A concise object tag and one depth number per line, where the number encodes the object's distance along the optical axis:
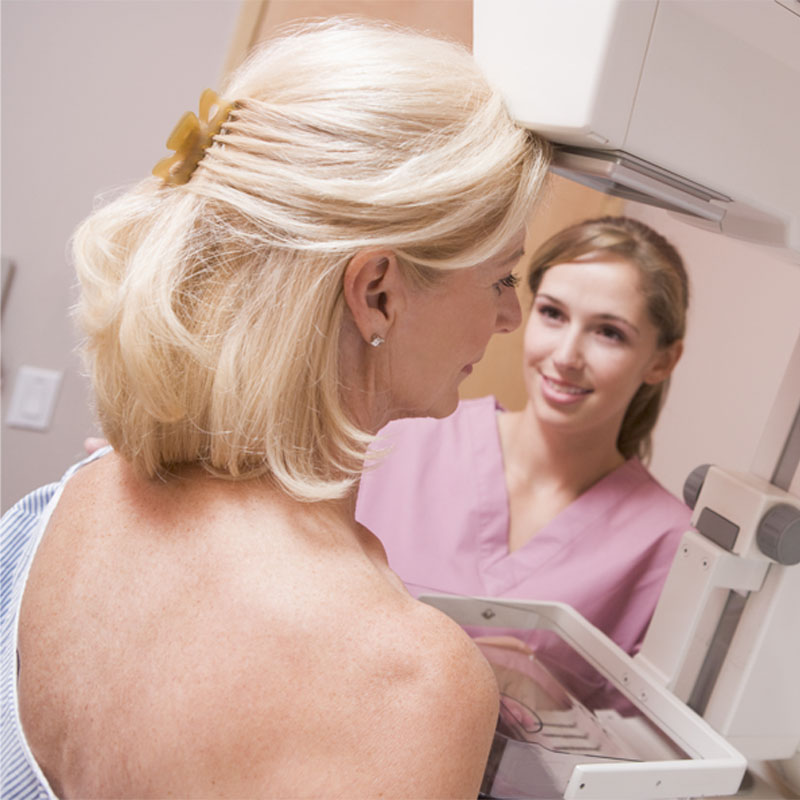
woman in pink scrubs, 1.42
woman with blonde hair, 0.60
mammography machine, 0.68
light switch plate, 1.80
